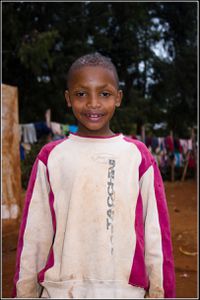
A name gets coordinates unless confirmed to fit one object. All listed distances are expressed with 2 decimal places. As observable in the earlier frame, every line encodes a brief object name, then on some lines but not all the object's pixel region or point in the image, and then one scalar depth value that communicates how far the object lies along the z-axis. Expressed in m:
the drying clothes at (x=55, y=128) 9.56
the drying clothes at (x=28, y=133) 9.28
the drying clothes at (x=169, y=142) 12.95
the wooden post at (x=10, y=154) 5.04
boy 1.43
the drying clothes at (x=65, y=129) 9.92
